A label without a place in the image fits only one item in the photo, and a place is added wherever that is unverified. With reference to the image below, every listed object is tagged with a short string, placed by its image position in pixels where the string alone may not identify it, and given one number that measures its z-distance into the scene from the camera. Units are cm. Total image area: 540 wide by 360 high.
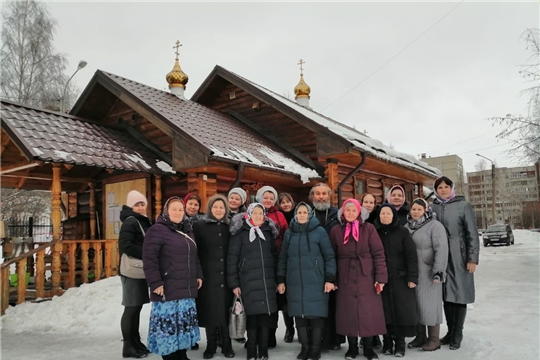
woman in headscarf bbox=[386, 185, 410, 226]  502
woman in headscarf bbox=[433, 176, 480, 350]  465
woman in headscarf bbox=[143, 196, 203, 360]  404
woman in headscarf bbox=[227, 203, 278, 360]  433
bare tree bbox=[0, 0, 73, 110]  1952
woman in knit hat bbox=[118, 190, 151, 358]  455
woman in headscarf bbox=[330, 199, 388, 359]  423
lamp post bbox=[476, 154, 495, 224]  3325
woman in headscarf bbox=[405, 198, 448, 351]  452
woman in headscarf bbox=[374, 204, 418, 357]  440
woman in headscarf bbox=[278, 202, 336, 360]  425
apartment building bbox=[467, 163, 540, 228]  5944
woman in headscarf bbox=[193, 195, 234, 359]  444
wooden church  747
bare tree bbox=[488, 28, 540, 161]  1048
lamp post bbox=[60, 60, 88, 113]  1548
